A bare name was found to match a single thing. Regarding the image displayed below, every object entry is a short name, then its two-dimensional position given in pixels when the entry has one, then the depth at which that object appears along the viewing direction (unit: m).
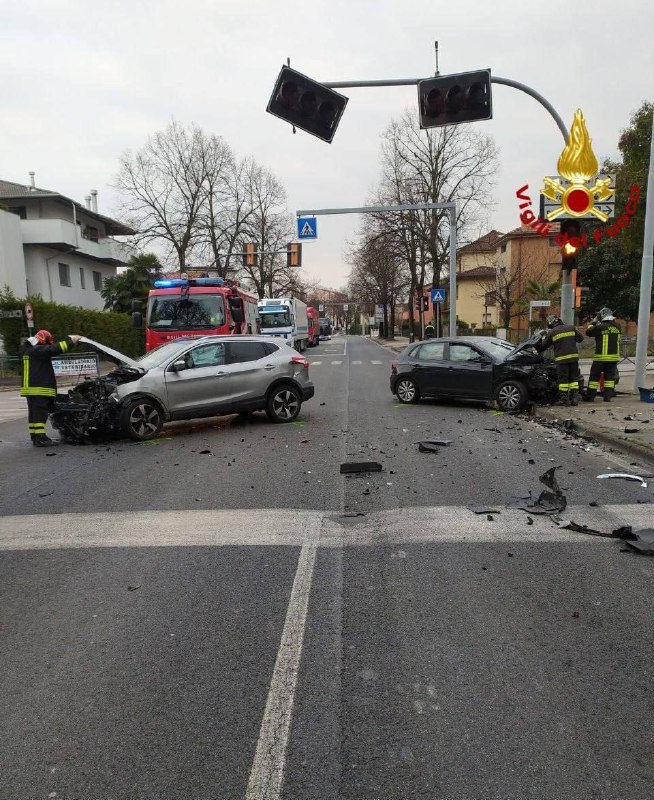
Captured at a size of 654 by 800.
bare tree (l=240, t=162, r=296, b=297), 54.86
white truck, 33.59
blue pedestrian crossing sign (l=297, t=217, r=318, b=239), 22.25
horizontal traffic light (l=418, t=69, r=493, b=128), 9.29
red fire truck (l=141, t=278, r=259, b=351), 16.47
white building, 33.03
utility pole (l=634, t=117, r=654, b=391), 12.34
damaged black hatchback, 12.32
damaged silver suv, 9.95
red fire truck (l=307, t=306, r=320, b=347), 52.38
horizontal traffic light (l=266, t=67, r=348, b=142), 9.04
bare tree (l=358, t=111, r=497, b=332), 39.66
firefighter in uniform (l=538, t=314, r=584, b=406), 11.66
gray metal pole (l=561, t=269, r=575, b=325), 12.09
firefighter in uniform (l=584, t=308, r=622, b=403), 12.66
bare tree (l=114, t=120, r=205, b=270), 47.56
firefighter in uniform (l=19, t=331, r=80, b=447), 10.00
